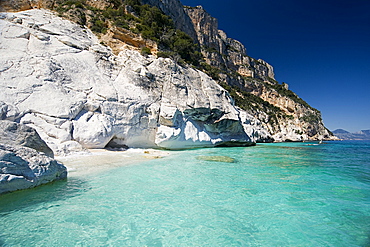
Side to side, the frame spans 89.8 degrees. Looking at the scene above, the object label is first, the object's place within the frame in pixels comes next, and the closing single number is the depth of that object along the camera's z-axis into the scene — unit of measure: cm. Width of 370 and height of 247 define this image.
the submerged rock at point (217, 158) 1093
